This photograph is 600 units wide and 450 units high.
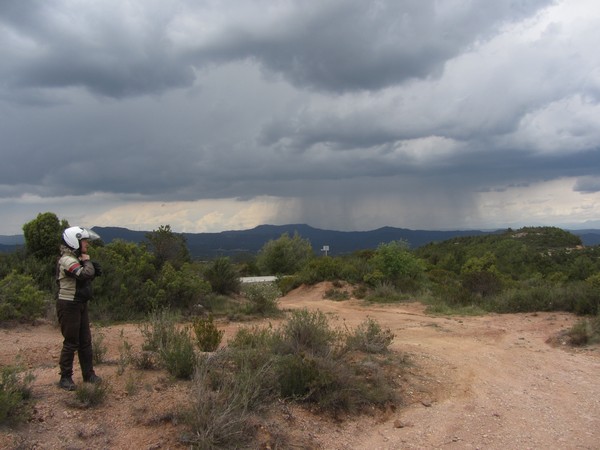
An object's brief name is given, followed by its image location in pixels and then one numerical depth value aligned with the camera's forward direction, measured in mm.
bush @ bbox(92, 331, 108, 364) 6961
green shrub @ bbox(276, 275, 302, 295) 26666
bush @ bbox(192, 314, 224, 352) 7902
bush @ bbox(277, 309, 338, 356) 7484
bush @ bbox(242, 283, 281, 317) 14609
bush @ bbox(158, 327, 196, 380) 6367
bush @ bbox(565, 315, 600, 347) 10695
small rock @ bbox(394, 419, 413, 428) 5891
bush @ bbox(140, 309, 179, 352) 7300
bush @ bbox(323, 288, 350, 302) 22041
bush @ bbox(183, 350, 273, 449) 4793
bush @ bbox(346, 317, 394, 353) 8617
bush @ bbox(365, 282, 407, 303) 19875
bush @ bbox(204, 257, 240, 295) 18906
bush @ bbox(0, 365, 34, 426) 4578
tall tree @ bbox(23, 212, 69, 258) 14234
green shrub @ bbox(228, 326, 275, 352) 7298
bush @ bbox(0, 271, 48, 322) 10523
